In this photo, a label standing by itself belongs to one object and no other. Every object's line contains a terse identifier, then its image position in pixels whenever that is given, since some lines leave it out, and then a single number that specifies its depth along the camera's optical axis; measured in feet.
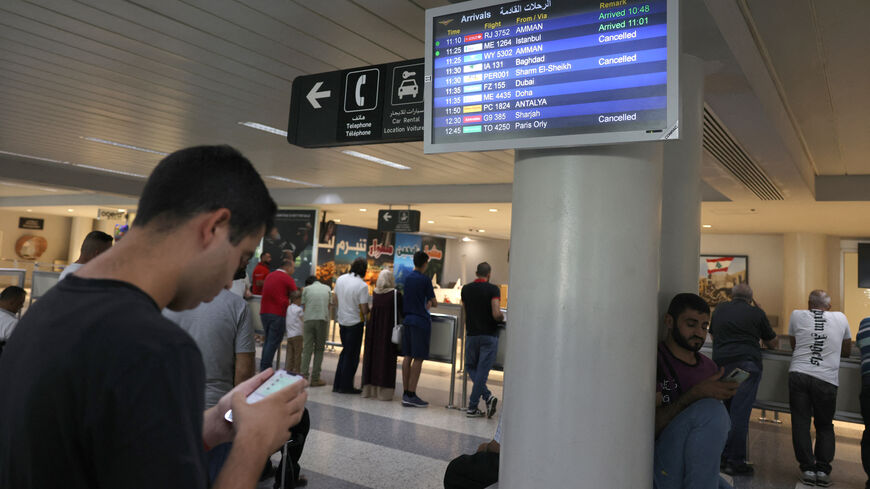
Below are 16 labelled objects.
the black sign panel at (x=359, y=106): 13.82
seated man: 7.91
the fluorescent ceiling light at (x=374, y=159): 29.76
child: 26.03
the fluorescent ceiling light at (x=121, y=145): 29.40
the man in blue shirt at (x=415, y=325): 23.32
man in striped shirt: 16.40
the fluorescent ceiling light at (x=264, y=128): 24.22
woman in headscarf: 24.13
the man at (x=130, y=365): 2.57
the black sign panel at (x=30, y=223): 80.94
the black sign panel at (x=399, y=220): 40.63
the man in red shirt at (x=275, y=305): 25.22
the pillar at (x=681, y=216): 10.76
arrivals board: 7.16
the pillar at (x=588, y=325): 7.20
